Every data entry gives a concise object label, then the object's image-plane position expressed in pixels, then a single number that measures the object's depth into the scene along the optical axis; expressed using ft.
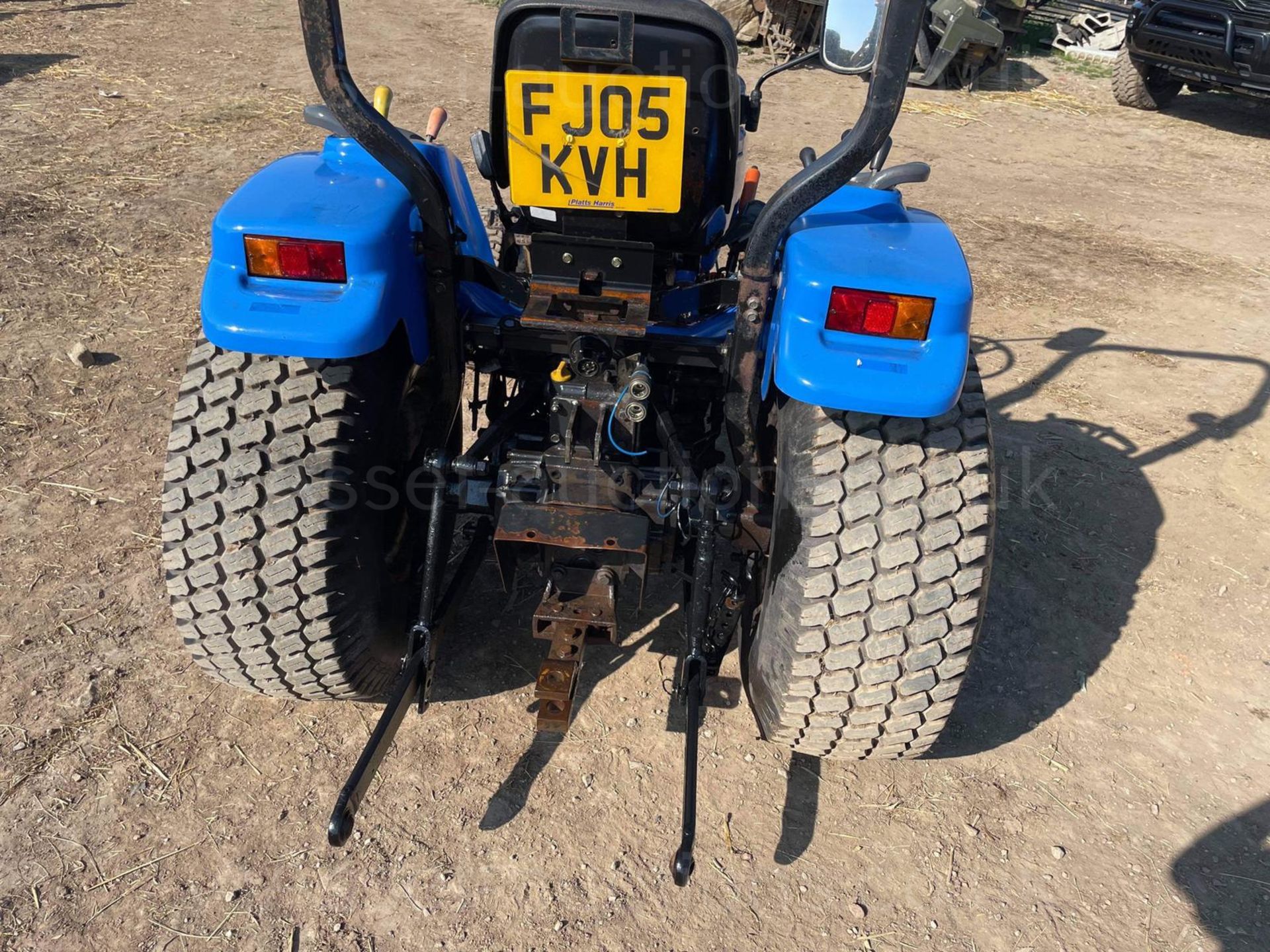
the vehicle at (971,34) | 34.42
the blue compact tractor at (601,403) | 7.03
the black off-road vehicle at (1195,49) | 32.42
